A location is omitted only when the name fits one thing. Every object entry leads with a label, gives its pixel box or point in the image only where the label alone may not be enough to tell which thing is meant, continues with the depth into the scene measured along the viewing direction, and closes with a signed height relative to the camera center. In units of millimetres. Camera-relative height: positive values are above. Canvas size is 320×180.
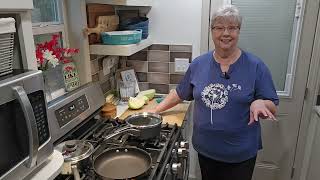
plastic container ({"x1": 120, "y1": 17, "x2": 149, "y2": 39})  2034 +5
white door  1922 -172
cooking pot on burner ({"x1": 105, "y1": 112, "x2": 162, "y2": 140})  1423 -546
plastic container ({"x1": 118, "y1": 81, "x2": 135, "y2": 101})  2070 -496
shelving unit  1596 -110
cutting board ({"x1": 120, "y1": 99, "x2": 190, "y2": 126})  1771 -608
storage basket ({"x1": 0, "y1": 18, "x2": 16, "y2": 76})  701 -50
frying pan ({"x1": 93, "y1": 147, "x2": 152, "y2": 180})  1146 -615
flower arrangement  1317 -145
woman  1463 -398
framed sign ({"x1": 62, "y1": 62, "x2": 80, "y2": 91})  1578 -302
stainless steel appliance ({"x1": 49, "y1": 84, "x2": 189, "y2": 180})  1189 -599
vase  1443 -324
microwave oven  702 -265
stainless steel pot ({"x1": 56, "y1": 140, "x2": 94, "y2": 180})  1099 -544
